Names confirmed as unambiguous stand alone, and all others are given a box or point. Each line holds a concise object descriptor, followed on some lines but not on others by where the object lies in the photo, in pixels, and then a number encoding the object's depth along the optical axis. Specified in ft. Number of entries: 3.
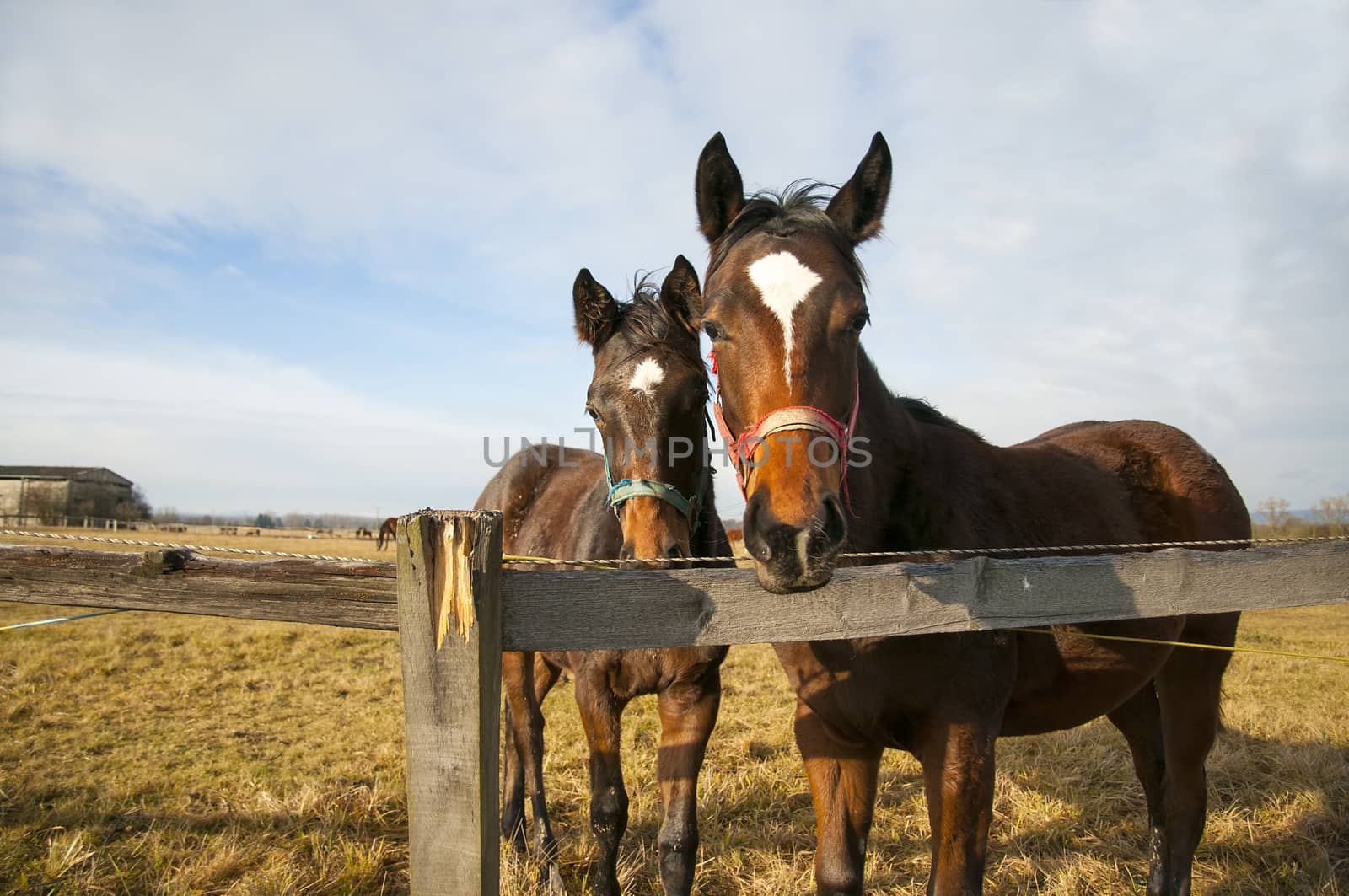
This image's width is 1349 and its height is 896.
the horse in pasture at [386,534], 117.88
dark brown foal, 10.64
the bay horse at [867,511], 6.68
